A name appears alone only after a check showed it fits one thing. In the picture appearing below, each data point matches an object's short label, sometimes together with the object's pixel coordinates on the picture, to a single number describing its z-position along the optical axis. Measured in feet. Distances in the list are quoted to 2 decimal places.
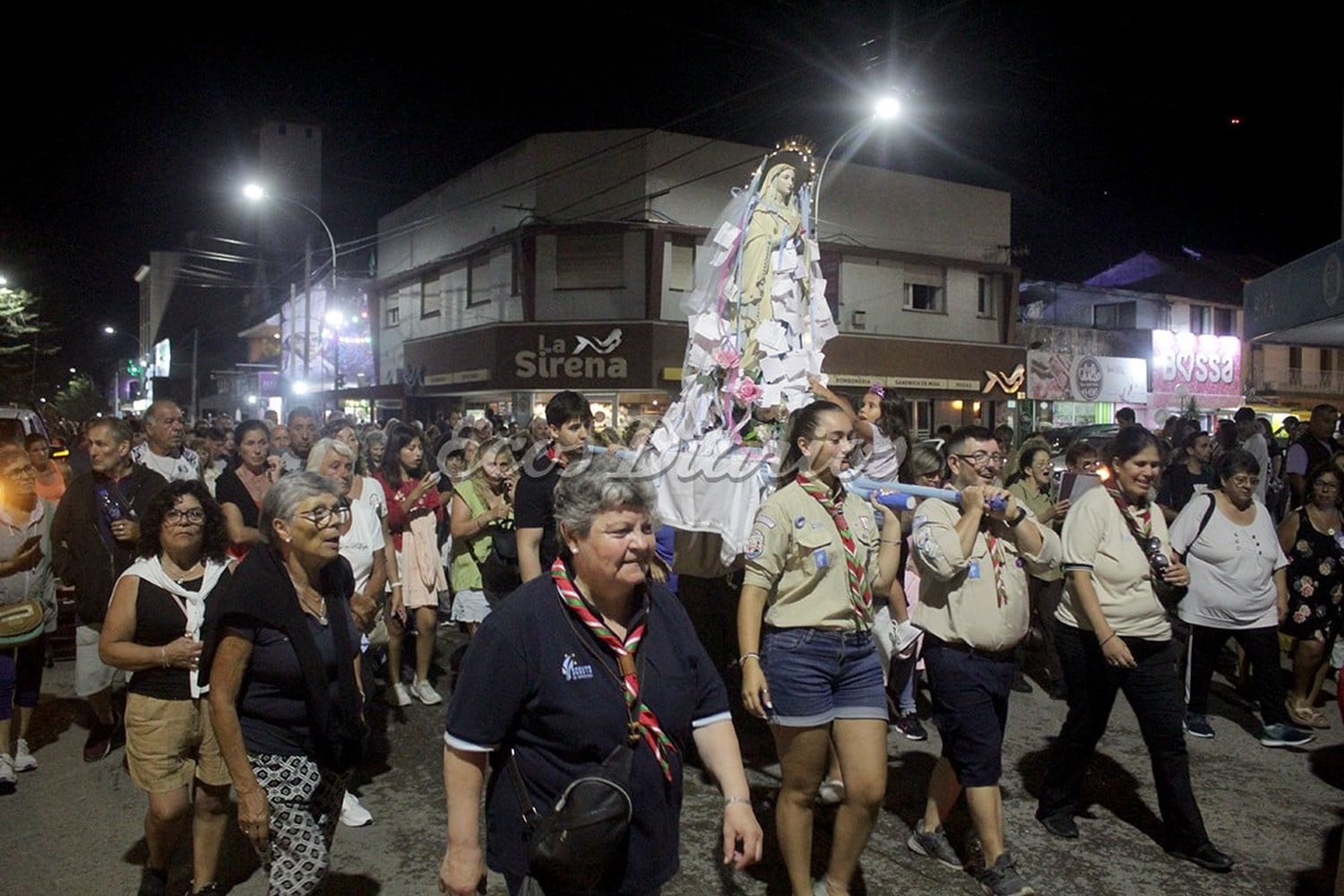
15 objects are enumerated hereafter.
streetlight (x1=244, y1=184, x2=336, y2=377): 65.47
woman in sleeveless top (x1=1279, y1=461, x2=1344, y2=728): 20.40
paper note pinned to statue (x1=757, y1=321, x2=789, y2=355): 16.37
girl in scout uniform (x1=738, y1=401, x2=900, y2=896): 11.47
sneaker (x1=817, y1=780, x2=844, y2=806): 15.97
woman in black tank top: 11.75
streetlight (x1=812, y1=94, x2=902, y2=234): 40.68
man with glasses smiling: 12.57
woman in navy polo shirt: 7.45
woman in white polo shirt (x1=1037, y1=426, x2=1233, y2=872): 13.73
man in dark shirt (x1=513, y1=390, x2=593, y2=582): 15.40
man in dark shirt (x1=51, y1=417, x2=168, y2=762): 17.84
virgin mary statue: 16.37
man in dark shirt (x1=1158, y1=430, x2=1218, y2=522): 28.45
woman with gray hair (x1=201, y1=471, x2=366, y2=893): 9.89
